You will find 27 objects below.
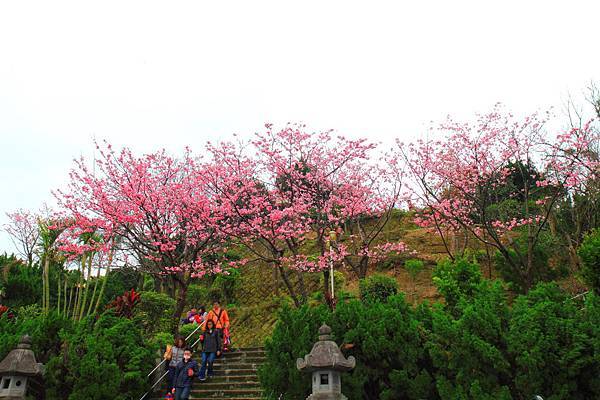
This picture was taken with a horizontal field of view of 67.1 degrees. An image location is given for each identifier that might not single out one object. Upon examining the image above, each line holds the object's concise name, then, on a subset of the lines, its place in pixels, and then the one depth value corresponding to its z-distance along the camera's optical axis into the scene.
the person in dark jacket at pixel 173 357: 10.11
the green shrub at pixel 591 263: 7.28
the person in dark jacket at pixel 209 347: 10.71
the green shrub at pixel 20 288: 17.52
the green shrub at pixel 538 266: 14.71
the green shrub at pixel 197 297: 20.50
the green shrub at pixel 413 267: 17.45
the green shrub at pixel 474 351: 5.50
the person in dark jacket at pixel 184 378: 9.29
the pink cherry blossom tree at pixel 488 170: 12.55
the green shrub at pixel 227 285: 20.70
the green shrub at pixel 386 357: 6.34
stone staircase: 9.83
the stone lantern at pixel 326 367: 5.99
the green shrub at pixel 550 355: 5.20
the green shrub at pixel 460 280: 8.62
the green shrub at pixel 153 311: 15.90
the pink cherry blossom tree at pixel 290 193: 12.77
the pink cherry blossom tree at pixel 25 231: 26.27
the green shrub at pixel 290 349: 6.74
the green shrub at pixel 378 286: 13.29
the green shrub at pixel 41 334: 8.62
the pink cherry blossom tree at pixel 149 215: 13.38
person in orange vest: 11.21
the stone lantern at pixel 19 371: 7.29
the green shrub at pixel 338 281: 17.34
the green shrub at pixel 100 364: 8.02
